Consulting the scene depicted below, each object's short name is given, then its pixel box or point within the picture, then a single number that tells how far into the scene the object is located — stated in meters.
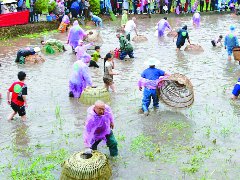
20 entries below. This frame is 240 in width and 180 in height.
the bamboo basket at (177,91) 10.55
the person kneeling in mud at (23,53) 16.72
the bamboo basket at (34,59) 16.71
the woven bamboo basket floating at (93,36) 20.77
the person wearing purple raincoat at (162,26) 21.94
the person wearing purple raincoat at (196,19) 25.75
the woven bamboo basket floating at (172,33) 22.39
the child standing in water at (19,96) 10.30
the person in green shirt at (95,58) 15.80
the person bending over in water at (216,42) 19.19
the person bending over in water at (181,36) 18.48
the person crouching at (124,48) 17.17
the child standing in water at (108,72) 12.46
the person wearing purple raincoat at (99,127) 7.90
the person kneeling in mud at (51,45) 18.67
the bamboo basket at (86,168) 7.37
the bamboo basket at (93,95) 11.67
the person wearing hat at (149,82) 10.74
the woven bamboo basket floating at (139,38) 21.07
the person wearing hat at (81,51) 14.37
